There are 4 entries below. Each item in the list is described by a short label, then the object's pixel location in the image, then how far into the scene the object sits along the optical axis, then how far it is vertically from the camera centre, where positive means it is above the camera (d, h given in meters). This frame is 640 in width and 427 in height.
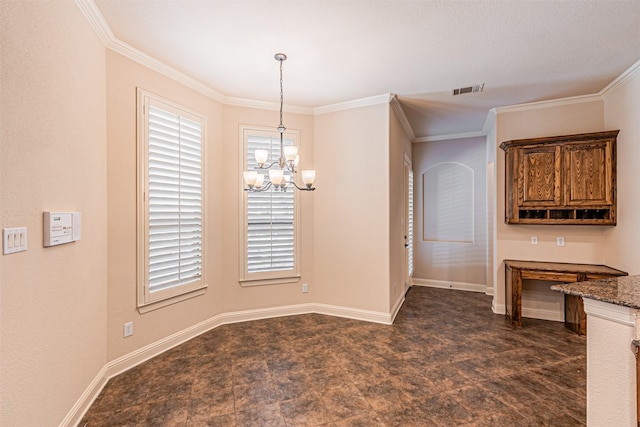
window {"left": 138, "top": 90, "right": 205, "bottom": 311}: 3.00 +0.13
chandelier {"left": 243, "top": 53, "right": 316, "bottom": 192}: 2.79 +0.38
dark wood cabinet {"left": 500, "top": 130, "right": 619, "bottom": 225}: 3.71 +0.43
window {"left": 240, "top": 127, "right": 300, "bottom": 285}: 4.18 -0.17
